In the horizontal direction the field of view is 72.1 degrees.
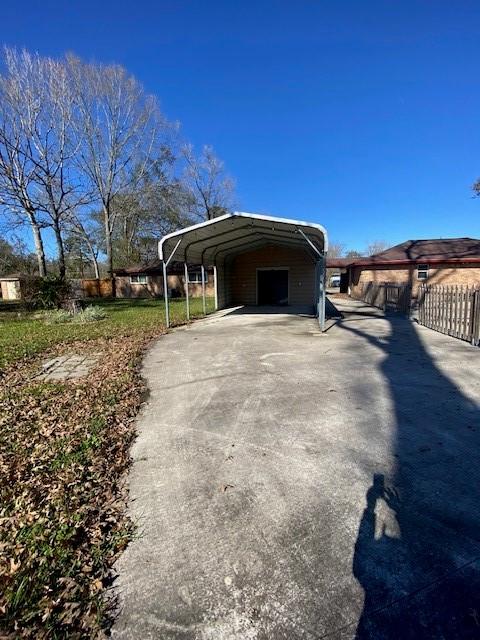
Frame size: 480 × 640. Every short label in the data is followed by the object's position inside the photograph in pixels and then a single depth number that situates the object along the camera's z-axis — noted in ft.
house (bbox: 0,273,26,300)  101.91
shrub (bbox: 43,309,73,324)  38.58
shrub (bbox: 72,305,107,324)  38.99
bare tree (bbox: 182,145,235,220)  99.66
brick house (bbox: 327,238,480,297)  63.10
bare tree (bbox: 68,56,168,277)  67.31
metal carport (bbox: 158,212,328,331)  29.71
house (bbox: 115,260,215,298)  86.79
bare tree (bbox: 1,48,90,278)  52.16
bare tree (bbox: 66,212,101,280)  101.85
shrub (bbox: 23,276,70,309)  50.70
